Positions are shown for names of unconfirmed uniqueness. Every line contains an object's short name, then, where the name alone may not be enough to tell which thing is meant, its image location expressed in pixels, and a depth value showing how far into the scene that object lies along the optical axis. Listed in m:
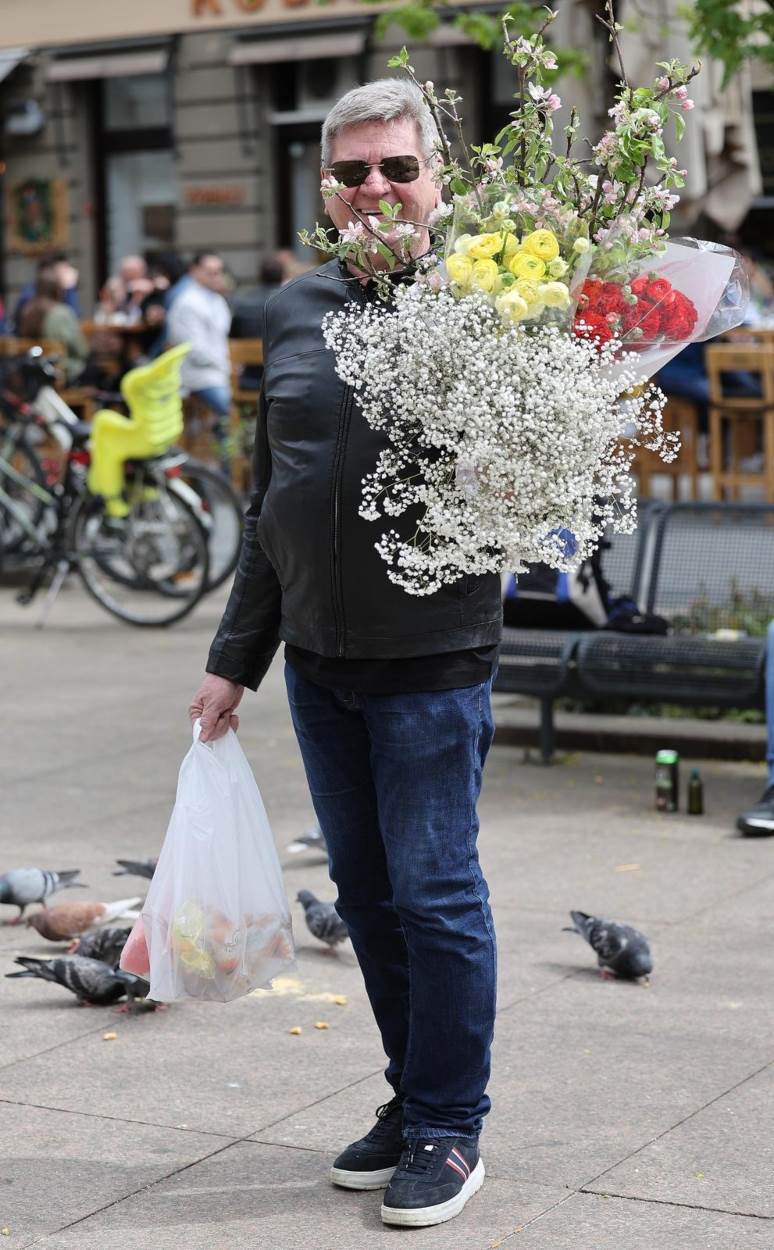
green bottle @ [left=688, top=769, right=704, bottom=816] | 13.03
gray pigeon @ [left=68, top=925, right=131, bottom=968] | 9.73
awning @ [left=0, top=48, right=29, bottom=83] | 46.84
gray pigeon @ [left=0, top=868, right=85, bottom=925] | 10.78
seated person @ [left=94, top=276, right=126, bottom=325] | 36.00
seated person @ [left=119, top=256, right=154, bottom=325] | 35.23
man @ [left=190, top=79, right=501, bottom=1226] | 6.84
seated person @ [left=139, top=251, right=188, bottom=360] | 31.48
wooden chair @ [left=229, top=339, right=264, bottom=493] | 29.08
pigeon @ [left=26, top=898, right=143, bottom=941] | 10.38
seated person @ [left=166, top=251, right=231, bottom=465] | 30.00
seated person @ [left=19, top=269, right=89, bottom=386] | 31.77
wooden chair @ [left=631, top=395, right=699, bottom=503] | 25.39
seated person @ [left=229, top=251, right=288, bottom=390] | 30.09
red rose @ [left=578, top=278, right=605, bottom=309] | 6.55
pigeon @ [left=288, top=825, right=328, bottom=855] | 12.03
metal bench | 13.81
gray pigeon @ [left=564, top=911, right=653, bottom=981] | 9.55
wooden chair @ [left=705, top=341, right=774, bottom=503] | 24.08
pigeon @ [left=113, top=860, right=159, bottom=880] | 10.95
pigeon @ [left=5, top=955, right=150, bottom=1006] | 9.39
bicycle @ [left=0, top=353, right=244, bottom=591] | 21.44
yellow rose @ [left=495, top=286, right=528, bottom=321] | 6.32
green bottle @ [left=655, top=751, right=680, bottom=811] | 12.99
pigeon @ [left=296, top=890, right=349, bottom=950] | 10.10
